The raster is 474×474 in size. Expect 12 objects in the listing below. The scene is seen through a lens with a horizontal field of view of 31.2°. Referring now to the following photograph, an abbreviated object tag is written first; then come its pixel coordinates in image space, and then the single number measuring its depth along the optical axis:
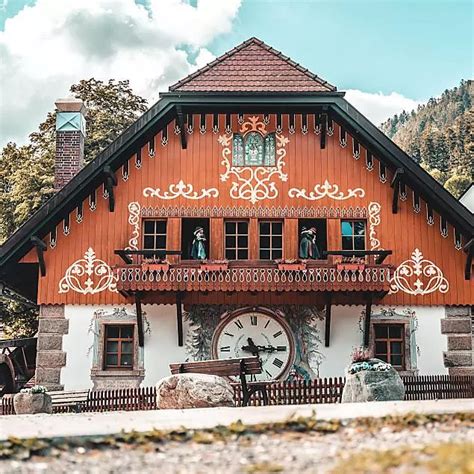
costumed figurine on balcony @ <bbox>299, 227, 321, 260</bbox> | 19.58
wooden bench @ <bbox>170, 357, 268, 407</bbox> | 15.84
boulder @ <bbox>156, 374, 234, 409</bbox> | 13.16
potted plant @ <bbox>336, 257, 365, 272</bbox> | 18.44
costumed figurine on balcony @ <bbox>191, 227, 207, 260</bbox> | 19.38
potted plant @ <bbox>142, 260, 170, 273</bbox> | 18.34
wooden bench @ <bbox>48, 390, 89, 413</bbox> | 17.17
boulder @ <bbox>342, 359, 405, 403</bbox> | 13.02
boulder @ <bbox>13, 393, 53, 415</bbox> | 15.37
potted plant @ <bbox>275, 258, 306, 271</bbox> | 18.44
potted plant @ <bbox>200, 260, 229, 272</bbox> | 18.45
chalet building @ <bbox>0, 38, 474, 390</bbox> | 19.23
